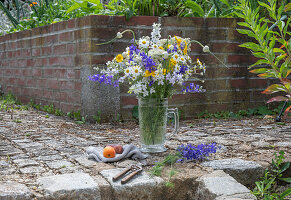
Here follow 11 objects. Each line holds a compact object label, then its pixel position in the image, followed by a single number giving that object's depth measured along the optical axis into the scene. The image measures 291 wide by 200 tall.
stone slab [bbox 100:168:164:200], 1.96
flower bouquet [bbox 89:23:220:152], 2.44
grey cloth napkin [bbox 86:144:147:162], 2.40
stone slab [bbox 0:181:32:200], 1.80
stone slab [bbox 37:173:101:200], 1.86
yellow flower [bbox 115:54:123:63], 2.52
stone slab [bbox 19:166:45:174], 2.21
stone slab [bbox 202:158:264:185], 2.24
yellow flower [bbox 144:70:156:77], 2.43
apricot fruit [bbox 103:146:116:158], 2.40
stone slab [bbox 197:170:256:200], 1.88
